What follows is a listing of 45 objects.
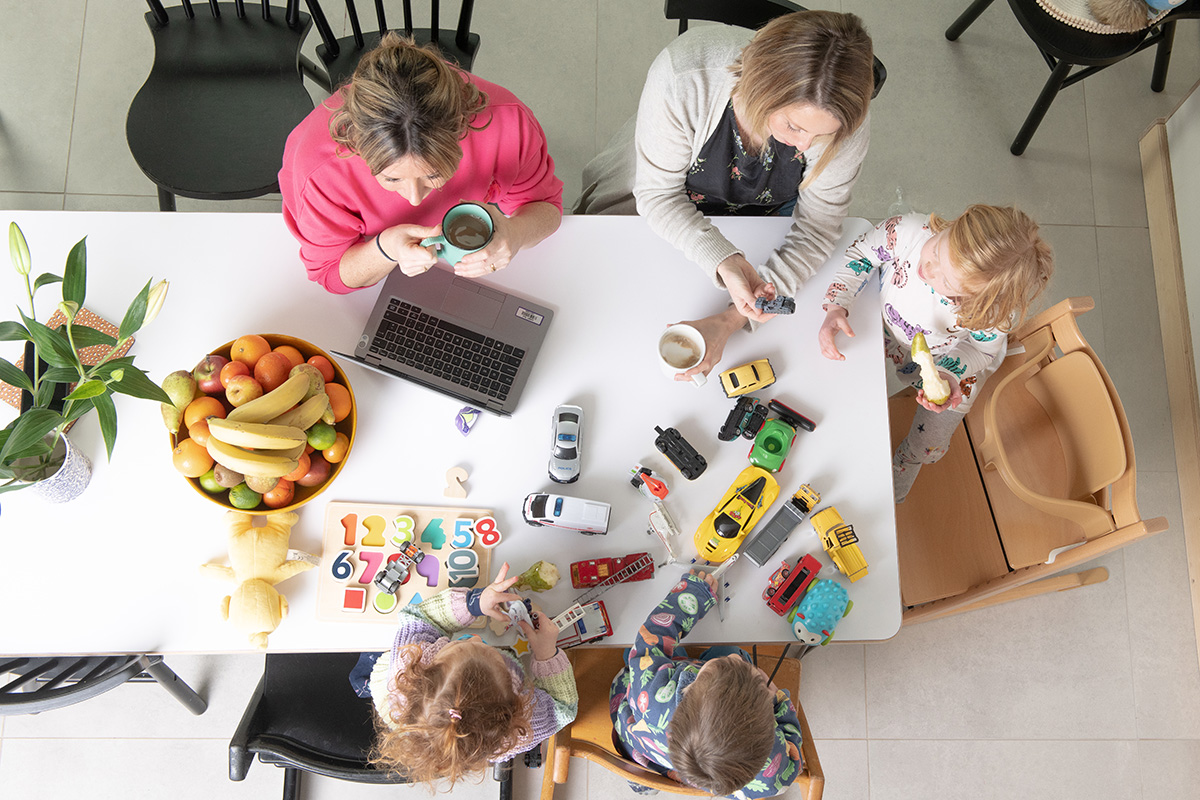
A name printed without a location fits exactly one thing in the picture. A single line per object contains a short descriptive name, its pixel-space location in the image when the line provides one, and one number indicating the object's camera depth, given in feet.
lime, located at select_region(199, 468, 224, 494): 4.18
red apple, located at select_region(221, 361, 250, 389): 4.20
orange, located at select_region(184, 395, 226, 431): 4.14
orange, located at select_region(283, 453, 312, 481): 4.28
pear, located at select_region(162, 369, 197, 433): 4.17
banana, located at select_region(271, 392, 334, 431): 4.23
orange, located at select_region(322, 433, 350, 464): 4.46
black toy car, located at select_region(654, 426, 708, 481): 4.73
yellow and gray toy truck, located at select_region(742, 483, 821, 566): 4.66
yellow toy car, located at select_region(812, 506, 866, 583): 4.62
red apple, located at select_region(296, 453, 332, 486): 4.41
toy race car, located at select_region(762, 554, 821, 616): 4.57
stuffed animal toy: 4.25
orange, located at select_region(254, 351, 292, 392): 4.27
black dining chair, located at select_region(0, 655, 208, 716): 4.50
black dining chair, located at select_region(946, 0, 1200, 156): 6.86
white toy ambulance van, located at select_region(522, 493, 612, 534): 4.50
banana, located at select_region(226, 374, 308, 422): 4.09
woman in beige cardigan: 4.00
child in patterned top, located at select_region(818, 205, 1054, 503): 4.64
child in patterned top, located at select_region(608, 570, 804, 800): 4.29
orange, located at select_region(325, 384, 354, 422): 4.50
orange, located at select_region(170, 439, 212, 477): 4.06
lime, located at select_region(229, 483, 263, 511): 4.24
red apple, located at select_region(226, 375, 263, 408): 4.17
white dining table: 4.45
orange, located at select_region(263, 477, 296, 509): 4.33
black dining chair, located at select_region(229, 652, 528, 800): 5.32
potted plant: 3.72
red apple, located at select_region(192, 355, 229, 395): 4.22
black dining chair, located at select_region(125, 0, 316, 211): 6.16
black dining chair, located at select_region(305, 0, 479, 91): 6.29
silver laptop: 4.76
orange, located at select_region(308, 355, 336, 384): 4.51
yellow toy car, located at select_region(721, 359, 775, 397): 4.82
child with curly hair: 4.25
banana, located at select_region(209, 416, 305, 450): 3.95
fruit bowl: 4.27
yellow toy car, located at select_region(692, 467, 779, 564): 4.64
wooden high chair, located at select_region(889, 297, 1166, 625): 4.80
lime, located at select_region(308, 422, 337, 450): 4.38
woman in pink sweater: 3.88
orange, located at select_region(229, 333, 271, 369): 4.32
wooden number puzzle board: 4.51
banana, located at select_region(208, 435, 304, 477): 4.03
